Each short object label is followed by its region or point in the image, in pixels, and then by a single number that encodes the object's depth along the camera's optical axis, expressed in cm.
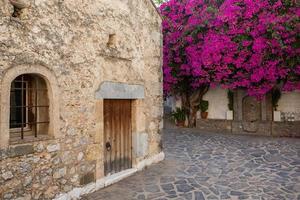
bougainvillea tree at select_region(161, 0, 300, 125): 951
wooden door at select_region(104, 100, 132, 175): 525
